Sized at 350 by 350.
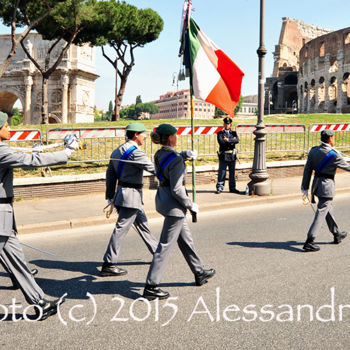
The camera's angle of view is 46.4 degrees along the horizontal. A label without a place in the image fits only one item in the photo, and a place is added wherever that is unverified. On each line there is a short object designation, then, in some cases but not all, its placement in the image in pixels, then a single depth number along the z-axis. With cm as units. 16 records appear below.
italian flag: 715
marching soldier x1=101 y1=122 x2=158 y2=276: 491
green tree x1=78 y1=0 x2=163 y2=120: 3164
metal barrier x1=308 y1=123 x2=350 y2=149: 1462
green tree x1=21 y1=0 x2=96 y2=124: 2741
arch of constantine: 3984
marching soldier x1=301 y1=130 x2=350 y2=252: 577
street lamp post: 1024
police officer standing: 1055
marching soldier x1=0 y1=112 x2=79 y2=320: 367
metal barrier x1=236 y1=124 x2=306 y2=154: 1406
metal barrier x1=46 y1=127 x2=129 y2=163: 1178
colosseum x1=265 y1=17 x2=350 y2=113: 5412
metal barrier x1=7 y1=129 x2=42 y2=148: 1104
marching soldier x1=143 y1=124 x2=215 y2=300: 414
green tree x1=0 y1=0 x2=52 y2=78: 2590
